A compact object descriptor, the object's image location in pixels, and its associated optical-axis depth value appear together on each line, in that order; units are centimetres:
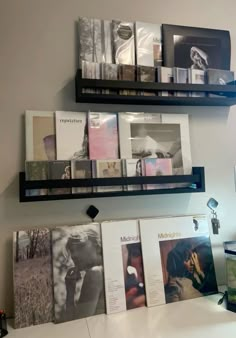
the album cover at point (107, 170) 116
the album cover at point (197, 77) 128
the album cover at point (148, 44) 126
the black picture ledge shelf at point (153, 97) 114
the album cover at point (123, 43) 123
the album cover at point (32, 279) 105
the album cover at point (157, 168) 122
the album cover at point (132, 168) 119
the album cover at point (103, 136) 120
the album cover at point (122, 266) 114
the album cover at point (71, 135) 117
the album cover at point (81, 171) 114
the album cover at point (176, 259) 120
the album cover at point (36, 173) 109
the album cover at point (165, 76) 124
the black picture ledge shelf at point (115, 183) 108
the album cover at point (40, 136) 114
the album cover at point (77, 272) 108
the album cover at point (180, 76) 125
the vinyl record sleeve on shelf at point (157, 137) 124
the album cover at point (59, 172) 111
